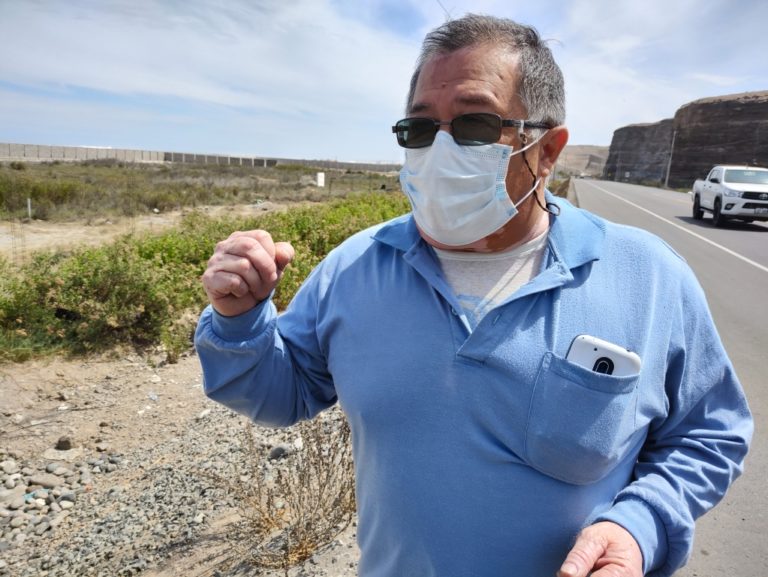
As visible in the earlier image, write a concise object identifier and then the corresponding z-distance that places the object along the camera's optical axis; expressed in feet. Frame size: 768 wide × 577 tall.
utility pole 194.72
